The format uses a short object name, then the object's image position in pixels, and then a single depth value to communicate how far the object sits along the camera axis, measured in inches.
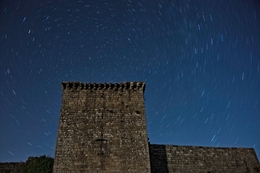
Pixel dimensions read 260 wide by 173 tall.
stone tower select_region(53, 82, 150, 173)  513.3
